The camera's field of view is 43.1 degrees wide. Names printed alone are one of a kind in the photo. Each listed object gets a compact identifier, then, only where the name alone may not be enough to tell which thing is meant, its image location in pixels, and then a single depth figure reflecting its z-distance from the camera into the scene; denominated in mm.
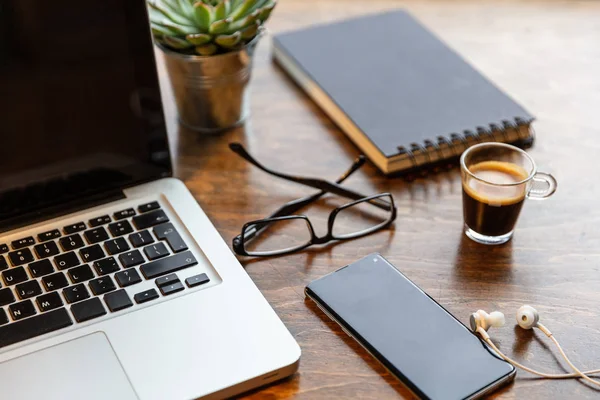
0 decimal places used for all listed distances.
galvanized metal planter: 1017
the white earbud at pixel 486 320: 776
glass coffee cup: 868
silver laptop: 728
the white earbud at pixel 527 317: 789
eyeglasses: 903
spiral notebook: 1019
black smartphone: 724
